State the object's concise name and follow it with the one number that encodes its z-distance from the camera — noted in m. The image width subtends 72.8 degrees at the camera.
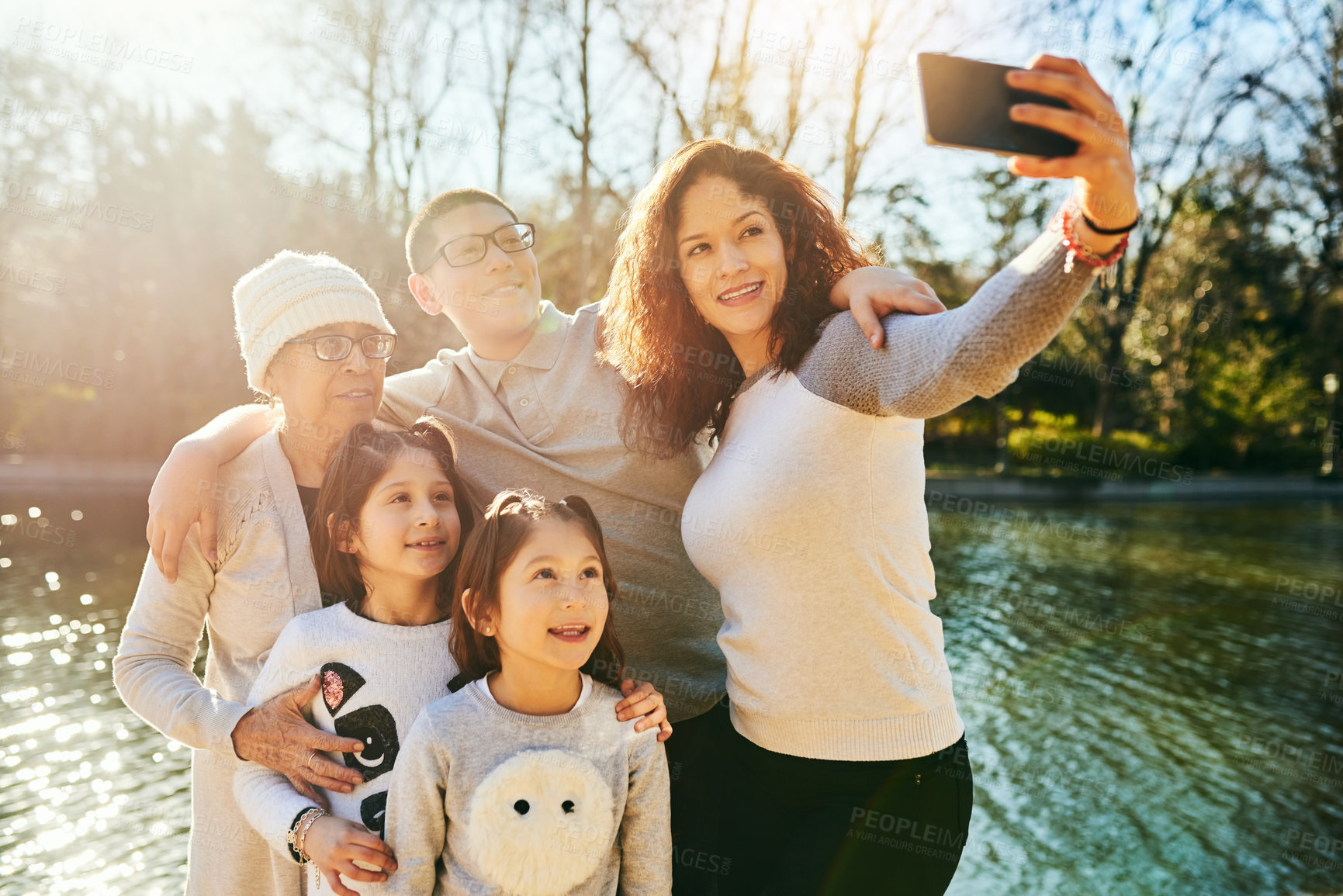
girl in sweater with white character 1.76
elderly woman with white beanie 2.13
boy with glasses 2.29
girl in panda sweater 1.90
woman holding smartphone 1.79
